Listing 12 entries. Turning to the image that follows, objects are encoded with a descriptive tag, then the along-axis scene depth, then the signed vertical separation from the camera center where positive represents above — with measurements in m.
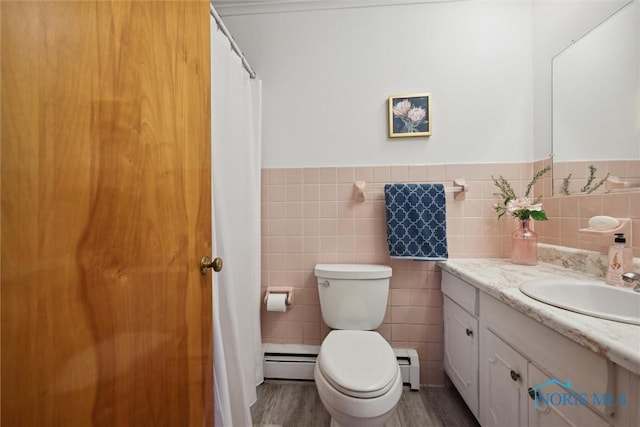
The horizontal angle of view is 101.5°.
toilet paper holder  1.60 -0.49
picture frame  1.57 +0.58
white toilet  0.95 -0.62
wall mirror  1.02 +0.45
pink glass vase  1.35 -0.18
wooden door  0.35 +0.00
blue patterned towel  1.48 -0.07
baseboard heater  1.58 -0.91
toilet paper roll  1.53 -0.54
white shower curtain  1.08 -0.09
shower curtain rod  1.12 +0.84
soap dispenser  0.95 -0.19
